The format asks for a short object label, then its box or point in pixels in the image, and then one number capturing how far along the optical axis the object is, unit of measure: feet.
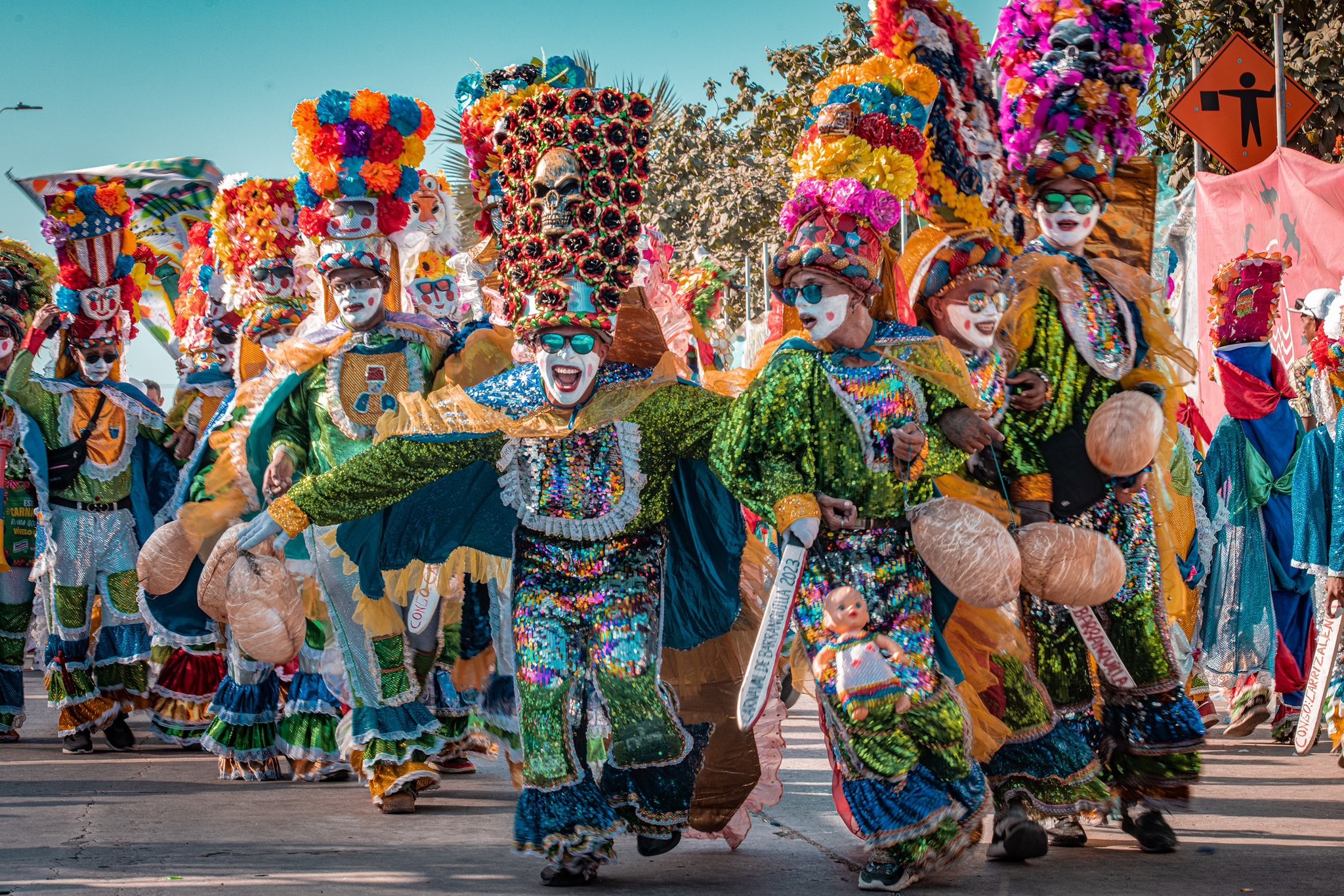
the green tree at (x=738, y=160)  63.77
